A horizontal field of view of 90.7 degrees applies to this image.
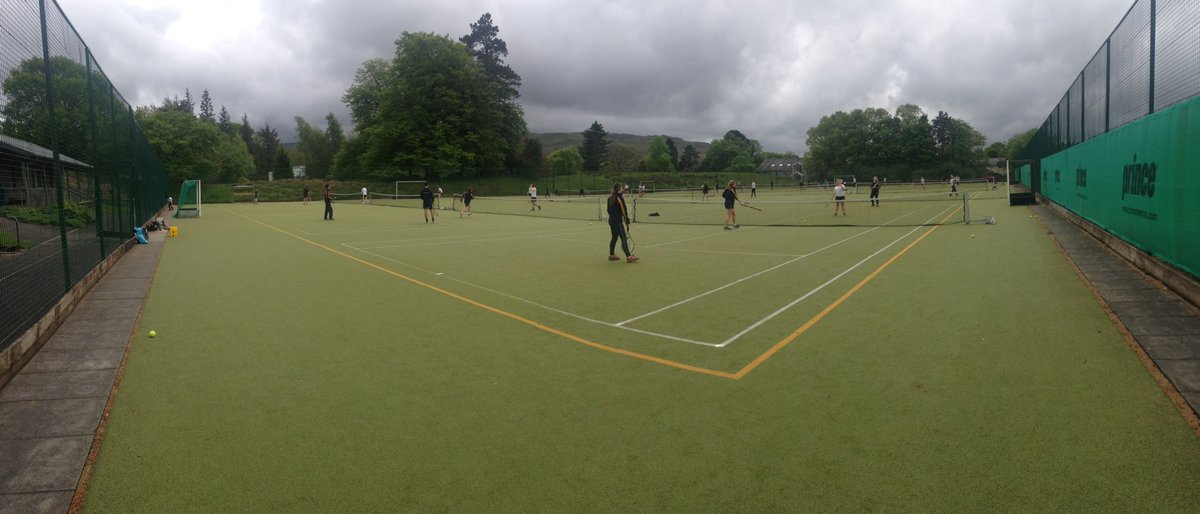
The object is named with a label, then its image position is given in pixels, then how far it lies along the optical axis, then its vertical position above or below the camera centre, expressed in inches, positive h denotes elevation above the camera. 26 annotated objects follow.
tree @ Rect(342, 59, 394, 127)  3122.5 +640.6
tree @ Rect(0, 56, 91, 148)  243.4 +59.4
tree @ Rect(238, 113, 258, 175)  5905.5 +885.4
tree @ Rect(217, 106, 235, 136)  5447.8 +911.7
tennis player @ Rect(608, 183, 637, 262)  503.2 -6.5
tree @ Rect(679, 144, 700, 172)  6309.1 +531.4
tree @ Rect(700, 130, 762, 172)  5625.0 +490.2
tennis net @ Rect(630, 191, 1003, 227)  886.4 -13.9
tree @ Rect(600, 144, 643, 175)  5638.8 +504.3
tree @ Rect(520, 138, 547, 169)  3577.8 +360.9
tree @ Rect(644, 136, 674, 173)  5579.7 +519.8
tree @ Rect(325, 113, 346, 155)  4466.0 +648.0
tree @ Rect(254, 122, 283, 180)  5605.3 +681.6
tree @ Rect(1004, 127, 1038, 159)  6572.8 +673.4
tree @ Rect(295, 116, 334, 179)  4355.3 +539.2
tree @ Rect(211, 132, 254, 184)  3609.7 +390.1
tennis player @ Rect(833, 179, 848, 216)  973.4 +15.8
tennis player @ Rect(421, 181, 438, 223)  1041.8 +25.3
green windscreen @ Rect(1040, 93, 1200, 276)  266.8 +7.2
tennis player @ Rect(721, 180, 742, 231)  800.3 +13.9
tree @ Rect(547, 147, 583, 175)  5320.9 +473.6
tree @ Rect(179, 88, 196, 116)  5226.9 +1043.4
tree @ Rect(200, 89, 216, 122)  5428.2 +1065.1
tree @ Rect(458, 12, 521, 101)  3277.6 +901.4
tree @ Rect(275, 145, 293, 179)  4559.5 +412.8
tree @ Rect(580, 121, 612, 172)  5487.2 +584.4
